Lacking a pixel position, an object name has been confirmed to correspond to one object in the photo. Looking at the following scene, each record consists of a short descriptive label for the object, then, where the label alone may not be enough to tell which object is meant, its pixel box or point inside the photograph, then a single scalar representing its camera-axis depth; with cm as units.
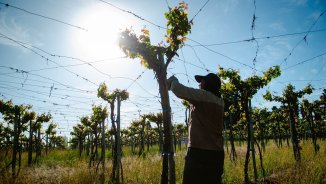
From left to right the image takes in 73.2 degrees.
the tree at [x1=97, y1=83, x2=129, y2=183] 840
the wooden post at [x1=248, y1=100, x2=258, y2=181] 793
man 244
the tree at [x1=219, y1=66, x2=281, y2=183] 910
